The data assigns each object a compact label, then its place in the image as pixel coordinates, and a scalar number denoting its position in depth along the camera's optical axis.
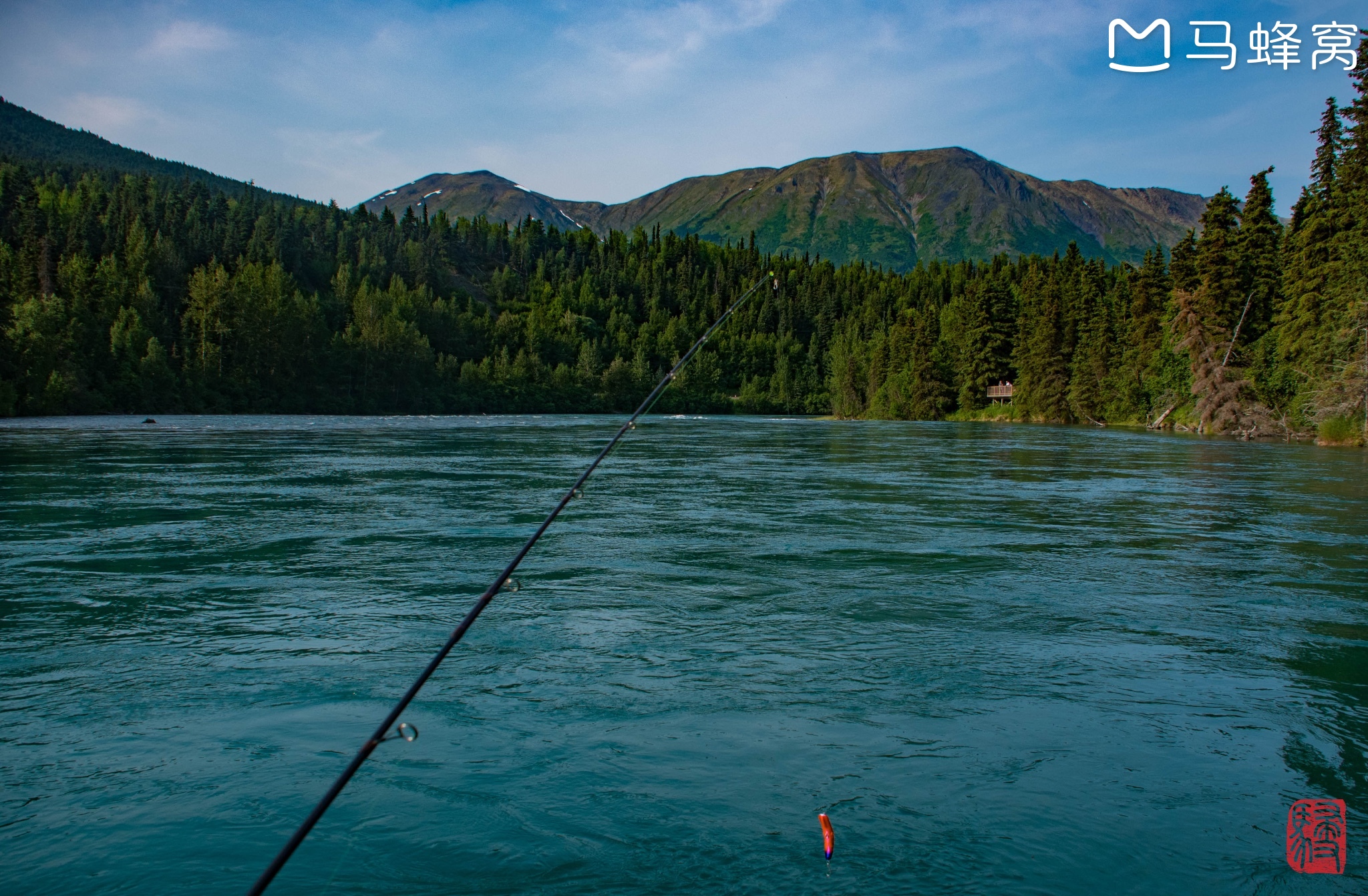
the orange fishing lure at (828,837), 4.09
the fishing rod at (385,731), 2.53
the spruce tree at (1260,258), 58.72
